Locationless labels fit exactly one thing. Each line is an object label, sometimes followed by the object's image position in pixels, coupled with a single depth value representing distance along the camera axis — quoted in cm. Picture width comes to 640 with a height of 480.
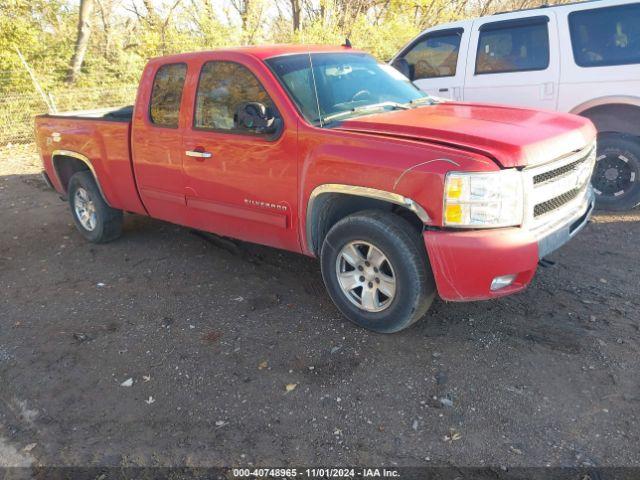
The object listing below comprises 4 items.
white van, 528
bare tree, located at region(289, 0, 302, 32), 1570
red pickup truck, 296
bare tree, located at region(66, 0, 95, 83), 1278
